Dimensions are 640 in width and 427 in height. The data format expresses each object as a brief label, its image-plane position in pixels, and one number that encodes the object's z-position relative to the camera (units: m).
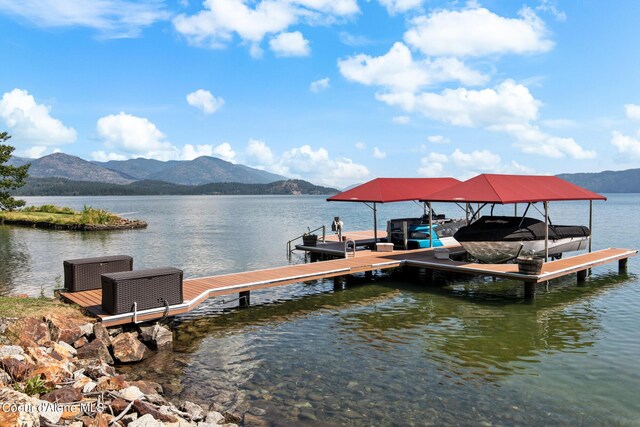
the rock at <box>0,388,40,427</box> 5.14
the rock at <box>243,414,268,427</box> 7.64
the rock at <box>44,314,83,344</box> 9.90
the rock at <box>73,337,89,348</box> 9.96
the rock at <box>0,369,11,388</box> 6.57
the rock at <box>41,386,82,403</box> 6.49
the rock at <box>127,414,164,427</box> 6.21
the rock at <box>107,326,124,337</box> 11.41
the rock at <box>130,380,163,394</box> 8.09
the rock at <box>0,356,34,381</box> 6.98
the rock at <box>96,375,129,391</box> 7.55
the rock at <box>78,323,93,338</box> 10.34
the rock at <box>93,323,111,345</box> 10.41
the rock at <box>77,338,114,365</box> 9.73
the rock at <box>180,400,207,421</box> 7.39
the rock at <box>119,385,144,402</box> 7.14
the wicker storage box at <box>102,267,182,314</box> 11.27
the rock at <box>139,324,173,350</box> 11.16
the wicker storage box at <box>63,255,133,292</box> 13.40
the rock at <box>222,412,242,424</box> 7.72
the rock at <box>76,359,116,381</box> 8.22
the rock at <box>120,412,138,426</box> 6.43
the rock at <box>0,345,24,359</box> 7.68
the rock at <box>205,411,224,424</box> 7.47
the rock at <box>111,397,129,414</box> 6.72
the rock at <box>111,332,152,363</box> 10.29
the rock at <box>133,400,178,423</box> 6.68
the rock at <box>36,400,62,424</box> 5.73
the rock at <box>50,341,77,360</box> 8.75
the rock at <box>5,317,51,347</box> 8.95
